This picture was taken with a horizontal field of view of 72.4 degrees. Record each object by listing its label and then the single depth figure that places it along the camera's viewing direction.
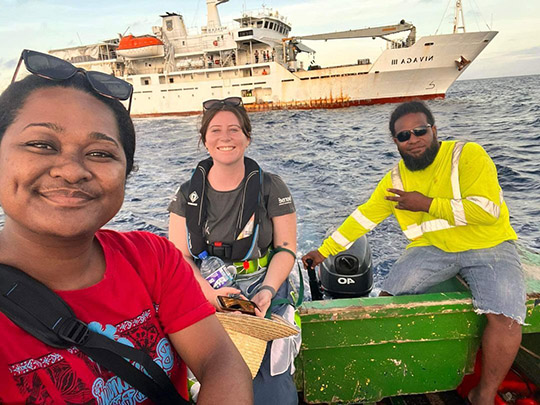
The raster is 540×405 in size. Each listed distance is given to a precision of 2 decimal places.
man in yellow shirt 2.06
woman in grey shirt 2.16
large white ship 28.55
